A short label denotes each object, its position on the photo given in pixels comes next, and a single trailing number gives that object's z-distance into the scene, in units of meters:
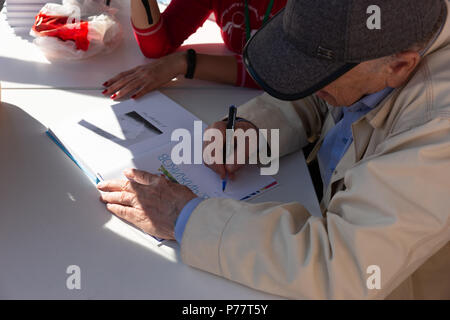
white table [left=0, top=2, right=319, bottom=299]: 1.03
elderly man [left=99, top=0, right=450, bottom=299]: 0.95
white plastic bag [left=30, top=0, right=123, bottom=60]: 1.77
